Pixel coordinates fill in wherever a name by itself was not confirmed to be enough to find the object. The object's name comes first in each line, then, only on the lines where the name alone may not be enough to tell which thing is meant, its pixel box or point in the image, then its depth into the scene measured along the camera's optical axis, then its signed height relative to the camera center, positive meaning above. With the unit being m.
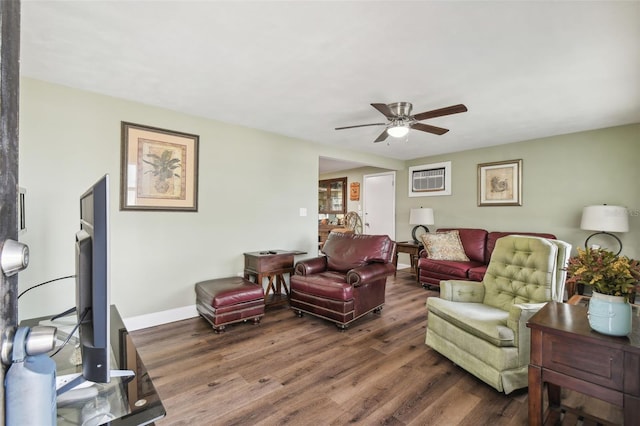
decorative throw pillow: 4.65 -0.53
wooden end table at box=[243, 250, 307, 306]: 3.58 -0.71
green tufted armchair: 1.97 -0.76
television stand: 0.91 -0.64
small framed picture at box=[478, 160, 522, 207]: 4.67 +0.48
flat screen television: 0.76 -0.21
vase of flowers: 1.36 -0.35
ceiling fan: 2.75 +0.91
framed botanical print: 3.02 +0.44
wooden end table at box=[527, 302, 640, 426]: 1.28 -0.69
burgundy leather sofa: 4.24 -0.75
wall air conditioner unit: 5.57 +0.64
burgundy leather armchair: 3.10 -0.75
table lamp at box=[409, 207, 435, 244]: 5.39 -0.08
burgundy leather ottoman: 2.97 -0.94
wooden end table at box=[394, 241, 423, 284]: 5.26 -0.68
